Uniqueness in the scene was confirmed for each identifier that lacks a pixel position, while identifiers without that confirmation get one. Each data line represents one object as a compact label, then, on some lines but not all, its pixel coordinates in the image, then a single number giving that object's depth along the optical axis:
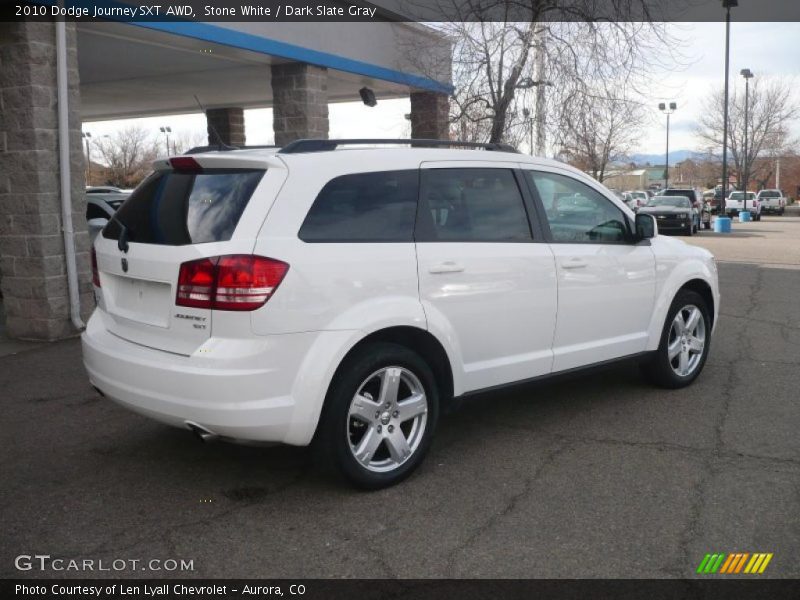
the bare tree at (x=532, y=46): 13.64
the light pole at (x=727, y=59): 26.05
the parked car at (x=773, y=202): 50.66
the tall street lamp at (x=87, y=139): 56.12
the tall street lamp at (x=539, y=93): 13.84
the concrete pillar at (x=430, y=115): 16.41
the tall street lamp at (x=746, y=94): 49.19
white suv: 3.81
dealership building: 8.20
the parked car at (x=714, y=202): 49.97
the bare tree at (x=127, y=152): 50.22
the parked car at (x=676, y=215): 27.59
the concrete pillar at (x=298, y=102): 12.62
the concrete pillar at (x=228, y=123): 19.22
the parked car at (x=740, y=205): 43.75
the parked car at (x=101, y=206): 11.47
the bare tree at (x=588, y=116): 14.39
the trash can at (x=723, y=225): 29.44
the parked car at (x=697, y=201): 32.12
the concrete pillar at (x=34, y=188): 8.05
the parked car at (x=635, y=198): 39.44
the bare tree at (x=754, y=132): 56.09
